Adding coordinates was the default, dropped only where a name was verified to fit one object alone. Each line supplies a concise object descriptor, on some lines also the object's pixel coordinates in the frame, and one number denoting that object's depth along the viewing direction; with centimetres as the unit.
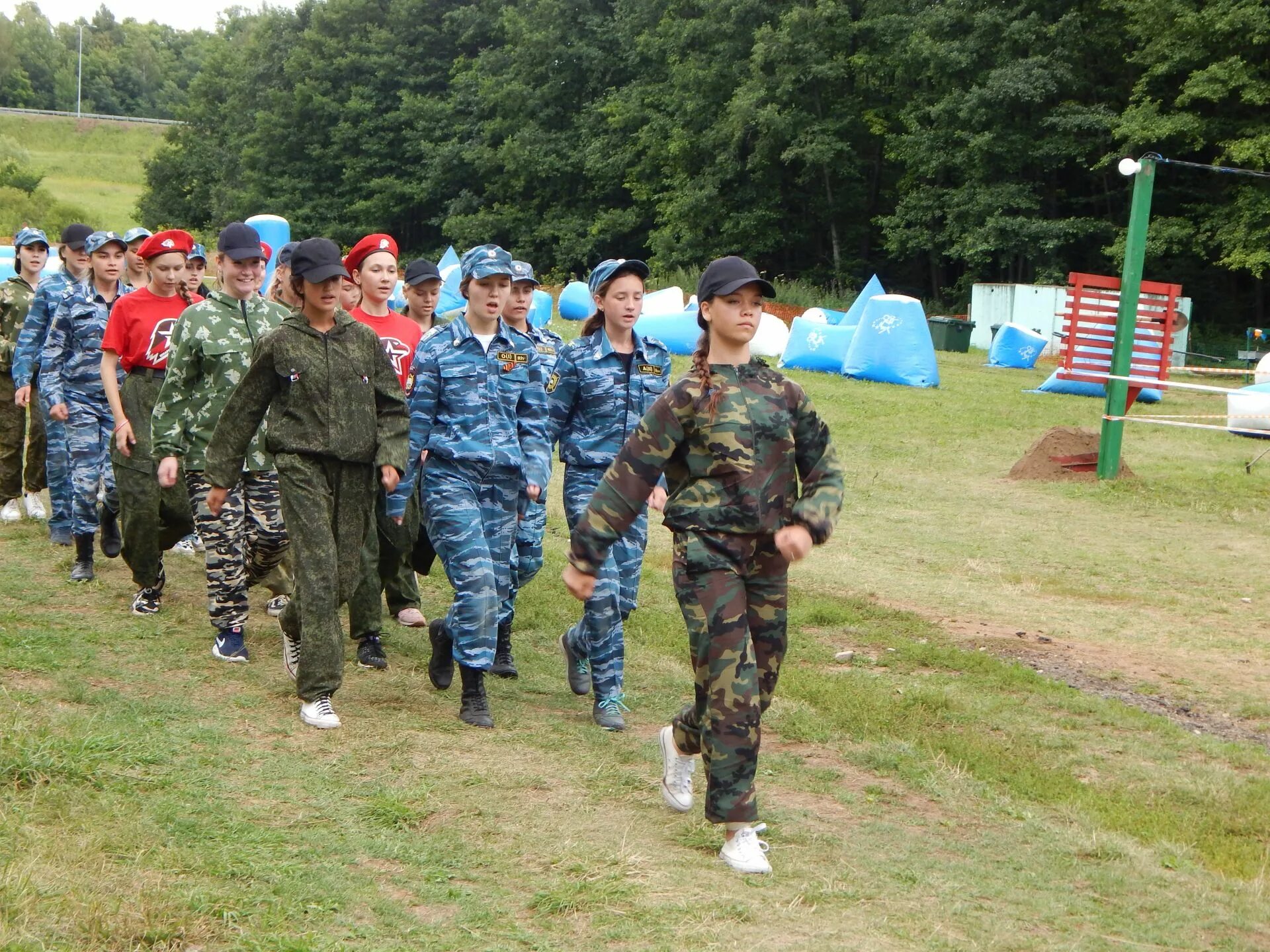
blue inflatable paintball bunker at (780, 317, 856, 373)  2647
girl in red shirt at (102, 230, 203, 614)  769
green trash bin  3584
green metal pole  1467
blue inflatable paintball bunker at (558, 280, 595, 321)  3444
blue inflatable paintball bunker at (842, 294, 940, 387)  2492
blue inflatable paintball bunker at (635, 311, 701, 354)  2722
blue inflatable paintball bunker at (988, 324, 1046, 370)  3212
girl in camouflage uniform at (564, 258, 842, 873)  462
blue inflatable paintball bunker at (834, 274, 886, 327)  3053
